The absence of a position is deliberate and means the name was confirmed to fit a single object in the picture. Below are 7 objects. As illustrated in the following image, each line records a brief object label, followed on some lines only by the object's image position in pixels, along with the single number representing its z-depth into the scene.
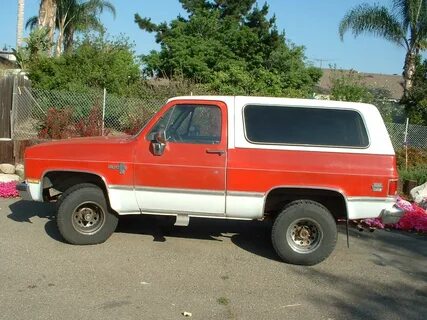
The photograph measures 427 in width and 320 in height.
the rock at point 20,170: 11.58
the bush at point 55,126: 14.04
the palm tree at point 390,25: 23.70
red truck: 6.30
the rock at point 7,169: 11.62
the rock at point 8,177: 10.93
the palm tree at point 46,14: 23.99
